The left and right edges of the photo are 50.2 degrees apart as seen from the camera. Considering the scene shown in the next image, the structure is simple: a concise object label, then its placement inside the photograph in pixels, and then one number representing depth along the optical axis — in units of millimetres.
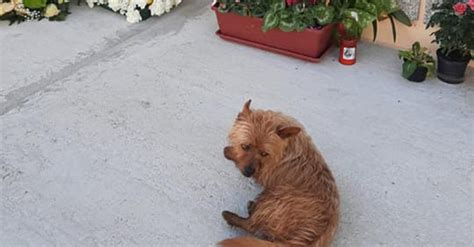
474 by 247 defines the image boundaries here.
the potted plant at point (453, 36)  2430
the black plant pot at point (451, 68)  2609
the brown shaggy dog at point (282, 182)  1646
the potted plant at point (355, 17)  2715
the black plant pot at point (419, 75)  2639
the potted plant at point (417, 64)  2641
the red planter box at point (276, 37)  2783
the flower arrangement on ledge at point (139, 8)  3212
